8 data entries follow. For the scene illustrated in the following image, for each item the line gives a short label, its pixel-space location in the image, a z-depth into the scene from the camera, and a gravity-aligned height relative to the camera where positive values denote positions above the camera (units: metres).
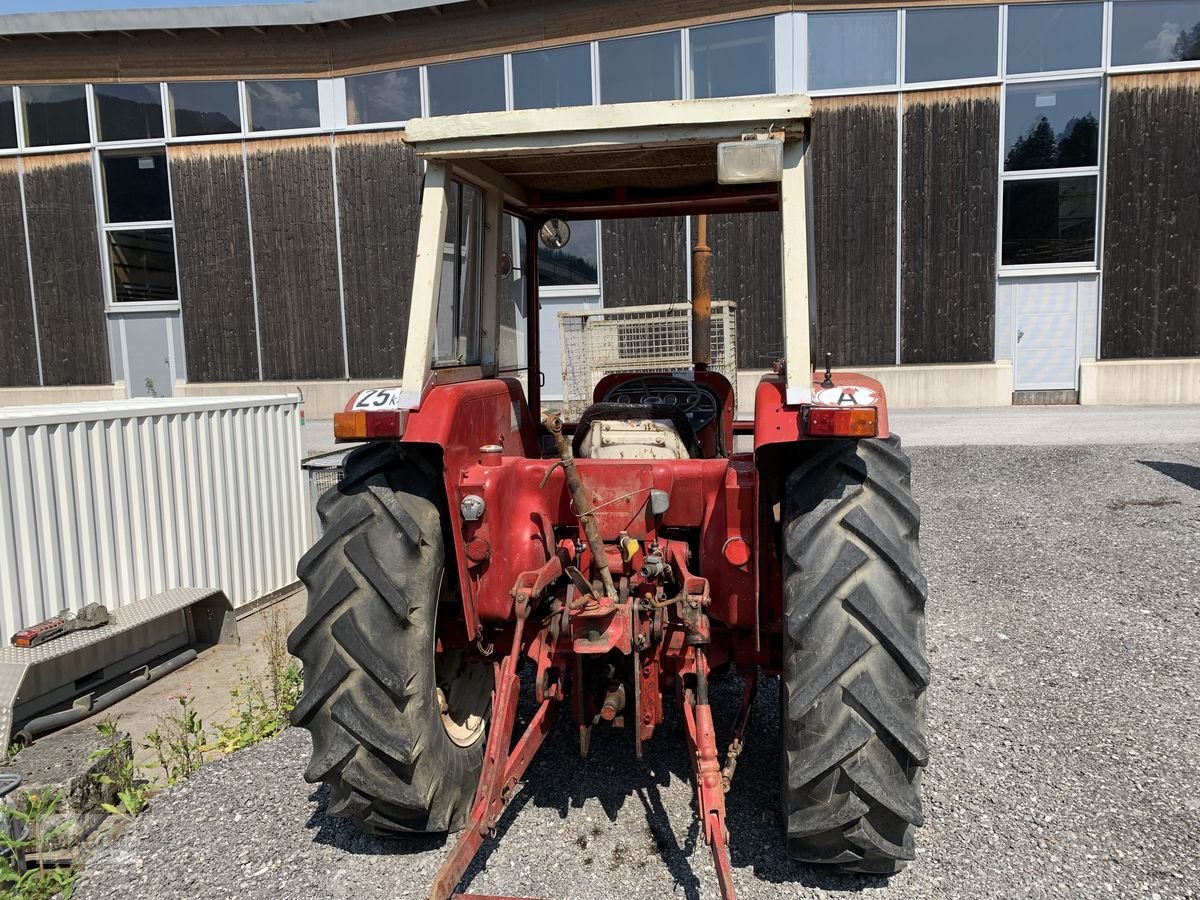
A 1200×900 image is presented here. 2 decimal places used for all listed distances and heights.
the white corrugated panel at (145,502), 4.84 -0.89
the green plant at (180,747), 3.99 -1.83
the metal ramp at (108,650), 4.43 -1.66
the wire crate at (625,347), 9.99 -0.02
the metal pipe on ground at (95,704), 4.54 -1.88
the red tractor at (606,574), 2.74 -0.79
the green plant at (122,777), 3.58 -1.70
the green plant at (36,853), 3.06 -1.74
